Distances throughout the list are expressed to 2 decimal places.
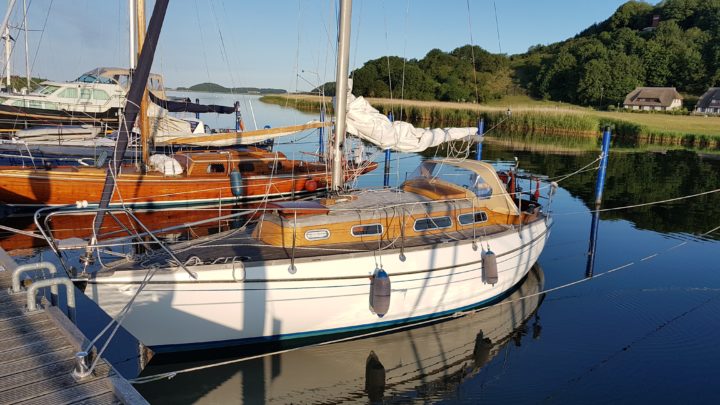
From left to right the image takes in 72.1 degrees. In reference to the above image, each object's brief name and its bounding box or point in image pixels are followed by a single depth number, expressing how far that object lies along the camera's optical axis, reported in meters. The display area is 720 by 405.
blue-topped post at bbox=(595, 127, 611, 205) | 15.43
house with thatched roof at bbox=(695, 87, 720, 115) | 71.93
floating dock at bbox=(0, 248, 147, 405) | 4.43
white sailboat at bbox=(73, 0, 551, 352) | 7.67
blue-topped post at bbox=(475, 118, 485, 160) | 19.44
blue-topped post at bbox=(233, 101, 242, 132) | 29.62
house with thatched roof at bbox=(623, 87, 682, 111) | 76.38
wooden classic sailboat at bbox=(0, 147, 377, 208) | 16.39
